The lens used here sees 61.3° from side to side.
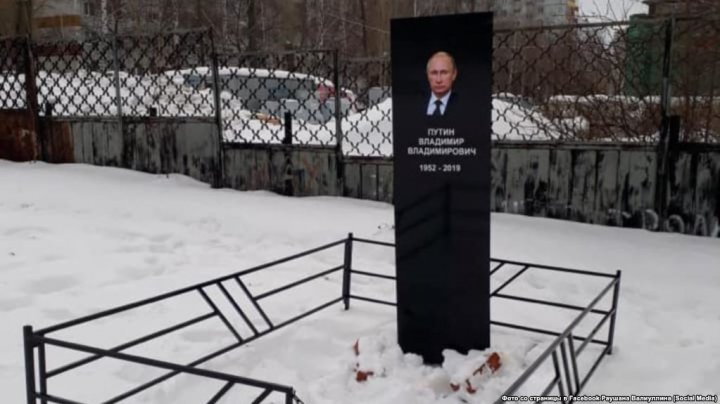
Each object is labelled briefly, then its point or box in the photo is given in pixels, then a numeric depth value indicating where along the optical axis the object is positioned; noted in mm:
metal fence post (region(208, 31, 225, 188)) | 7191
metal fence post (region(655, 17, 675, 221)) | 5211
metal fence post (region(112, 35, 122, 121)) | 8070
